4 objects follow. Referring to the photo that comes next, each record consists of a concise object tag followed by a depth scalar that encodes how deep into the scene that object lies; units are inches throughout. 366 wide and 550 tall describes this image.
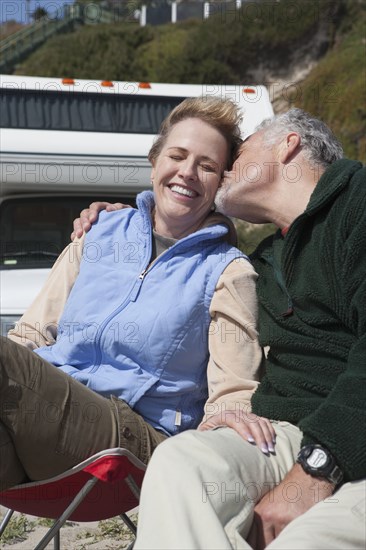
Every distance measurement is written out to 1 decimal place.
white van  241.3
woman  111.0
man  89.3
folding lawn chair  111.5
